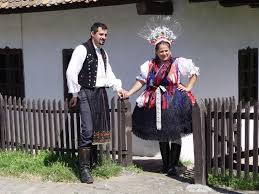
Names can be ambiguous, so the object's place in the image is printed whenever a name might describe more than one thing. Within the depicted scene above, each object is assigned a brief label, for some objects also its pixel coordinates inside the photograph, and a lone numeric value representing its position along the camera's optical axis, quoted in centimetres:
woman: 627
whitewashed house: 769
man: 598
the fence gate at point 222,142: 579
